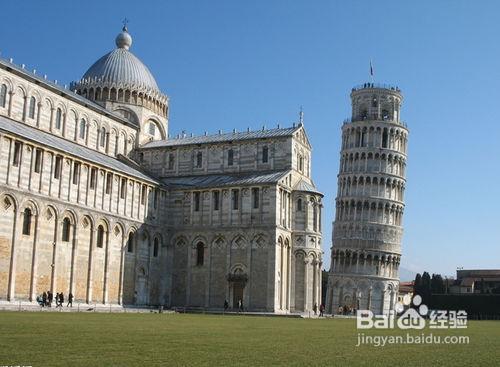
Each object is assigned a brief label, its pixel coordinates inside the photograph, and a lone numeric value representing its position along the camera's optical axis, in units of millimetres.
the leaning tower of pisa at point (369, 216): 84125
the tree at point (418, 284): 102856
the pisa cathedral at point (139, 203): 44875
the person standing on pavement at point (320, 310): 56766
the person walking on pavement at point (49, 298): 42206
